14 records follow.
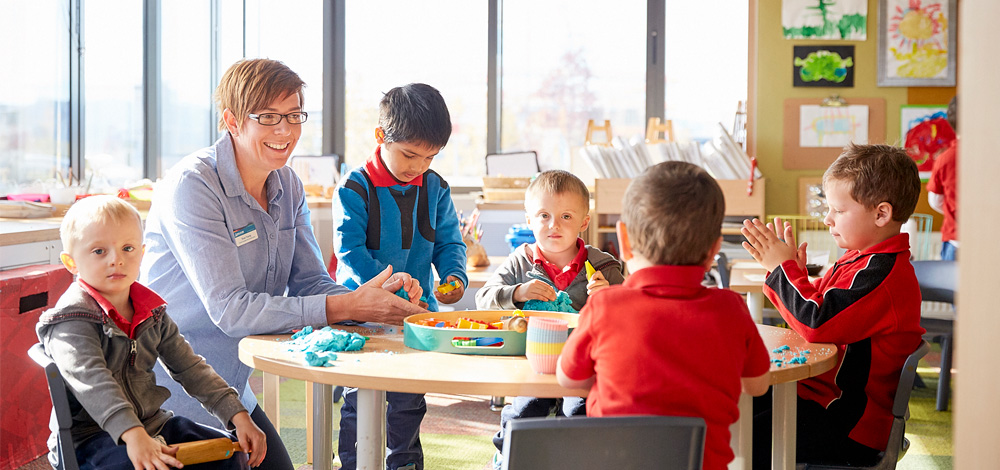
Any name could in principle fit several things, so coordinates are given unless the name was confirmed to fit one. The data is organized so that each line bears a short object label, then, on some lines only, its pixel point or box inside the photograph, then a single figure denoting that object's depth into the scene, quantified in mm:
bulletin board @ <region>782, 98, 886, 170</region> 5492
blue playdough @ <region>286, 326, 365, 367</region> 1588
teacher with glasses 1820
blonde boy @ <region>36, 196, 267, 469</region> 1466
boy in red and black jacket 1734
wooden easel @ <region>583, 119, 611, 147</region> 5551
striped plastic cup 1439
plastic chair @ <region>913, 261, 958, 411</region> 3158
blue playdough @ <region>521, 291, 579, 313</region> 1986
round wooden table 1385
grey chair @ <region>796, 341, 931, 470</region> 1655
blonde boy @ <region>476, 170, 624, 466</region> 2225
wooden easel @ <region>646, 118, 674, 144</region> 5391
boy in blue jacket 2246
